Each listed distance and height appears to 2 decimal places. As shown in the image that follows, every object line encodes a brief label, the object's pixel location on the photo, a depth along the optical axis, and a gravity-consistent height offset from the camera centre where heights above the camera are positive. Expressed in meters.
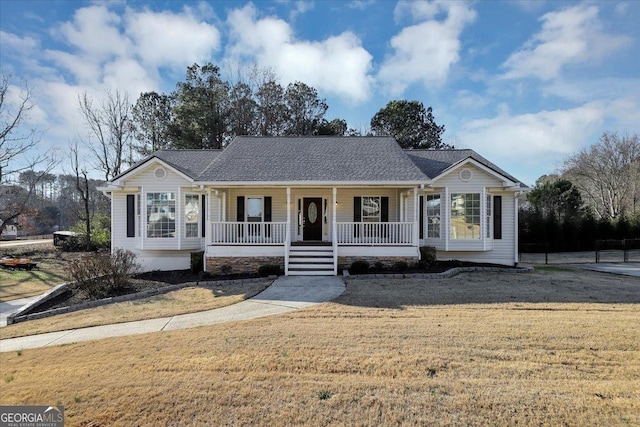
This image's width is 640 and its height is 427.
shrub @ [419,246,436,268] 12.91 -1.49
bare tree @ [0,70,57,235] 21.20 +4.91
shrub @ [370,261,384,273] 12.35 -1.90
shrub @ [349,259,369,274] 12.27 -1.86
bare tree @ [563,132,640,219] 31.52 +4.50
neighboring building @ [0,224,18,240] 46.56 -1.96
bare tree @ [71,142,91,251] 21.70 +0.38
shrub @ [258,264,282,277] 12.11 -1.95
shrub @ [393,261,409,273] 12.38 -1.86
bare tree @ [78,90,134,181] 26.75 +7.91
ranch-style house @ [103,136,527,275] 12.73 +0.40
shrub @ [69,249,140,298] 10.59 -1.80
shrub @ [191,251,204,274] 12.97 -1.73
